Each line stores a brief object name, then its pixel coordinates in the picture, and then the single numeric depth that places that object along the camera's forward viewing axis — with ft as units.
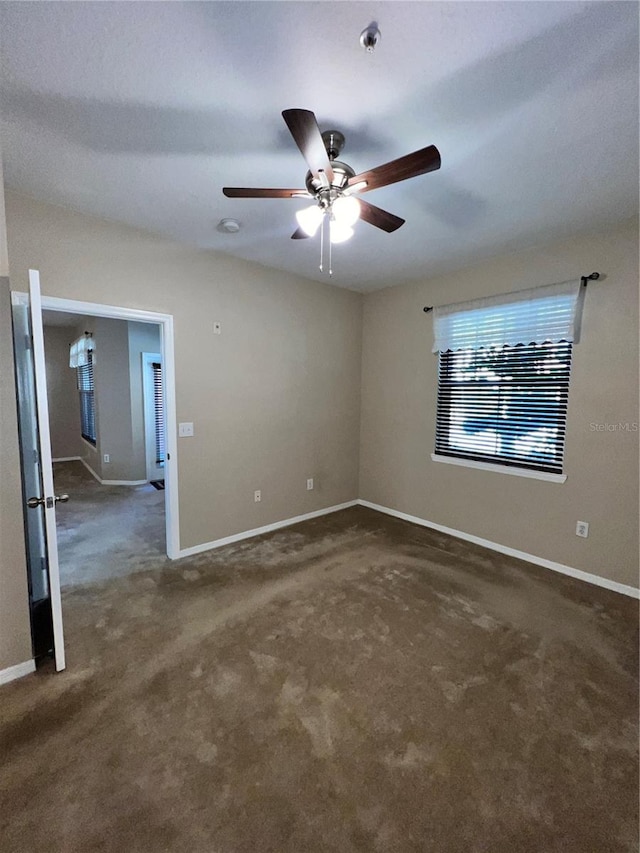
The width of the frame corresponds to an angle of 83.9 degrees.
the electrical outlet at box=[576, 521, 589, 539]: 9.32
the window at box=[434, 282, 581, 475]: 9.61
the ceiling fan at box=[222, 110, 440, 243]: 4.39
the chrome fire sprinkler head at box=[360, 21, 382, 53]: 3.92
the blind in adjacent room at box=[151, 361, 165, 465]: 18.58
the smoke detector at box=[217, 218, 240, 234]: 8.34
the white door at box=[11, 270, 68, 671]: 5.70
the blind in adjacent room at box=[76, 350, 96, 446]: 20.01
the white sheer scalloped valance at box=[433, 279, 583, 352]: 9.29
